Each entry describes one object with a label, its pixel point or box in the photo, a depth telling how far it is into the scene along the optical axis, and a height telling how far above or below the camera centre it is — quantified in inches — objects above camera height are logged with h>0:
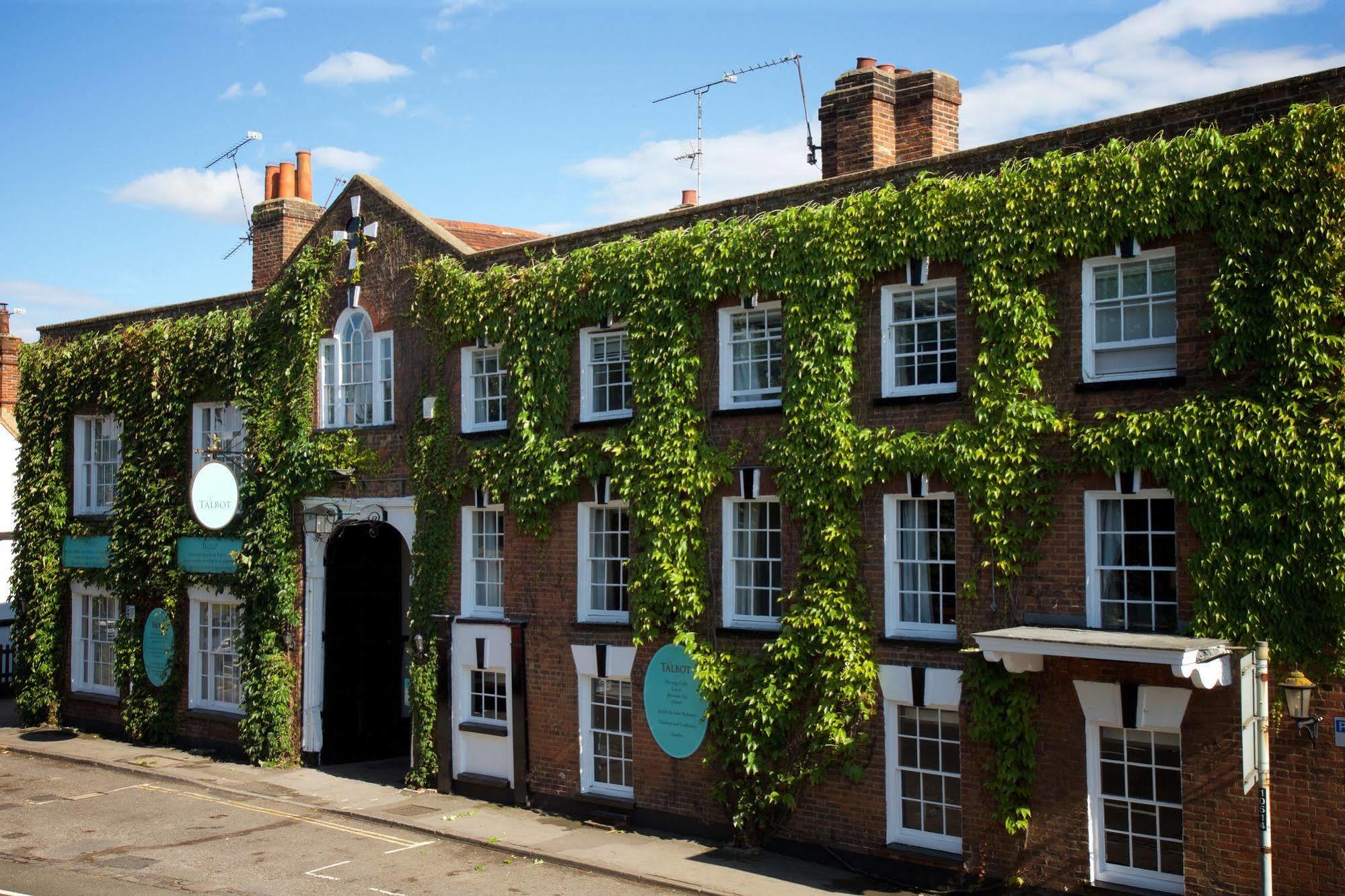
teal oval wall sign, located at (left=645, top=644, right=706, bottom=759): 684.1 -106.5
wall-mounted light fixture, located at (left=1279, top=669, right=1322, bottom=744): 478.0 -72.4
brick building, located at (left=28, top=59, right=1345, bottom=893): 519.8 -46.4
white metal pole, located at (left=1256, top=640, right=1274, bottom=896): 463.8 -90.4
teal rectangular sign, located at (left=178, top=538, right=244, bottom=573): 950.4 -33.7
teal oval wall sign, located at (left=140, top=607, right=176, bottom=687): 992.9 -105.8
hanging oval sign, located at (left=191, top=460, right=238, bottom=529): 885.8 +10.2
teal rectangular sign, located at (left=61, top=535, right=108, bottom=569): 1051.3 -34.6
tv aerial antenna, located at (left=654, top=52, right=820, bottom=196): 784.3 +270.8
